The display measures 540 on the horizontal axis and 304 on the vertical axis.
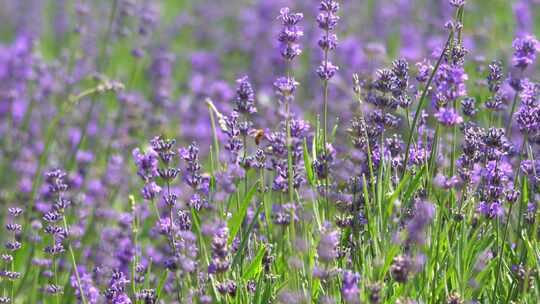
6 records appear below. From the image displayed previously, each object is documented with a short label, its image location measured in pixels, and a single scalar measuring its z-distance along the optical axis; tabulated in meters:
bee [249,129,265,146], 7.06
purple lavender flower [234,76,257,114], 6.69
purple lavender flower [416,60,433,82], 6.83
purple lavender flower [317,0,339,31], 6.62
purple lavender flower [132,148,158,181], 6.27
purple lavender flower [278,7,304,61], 6.48
